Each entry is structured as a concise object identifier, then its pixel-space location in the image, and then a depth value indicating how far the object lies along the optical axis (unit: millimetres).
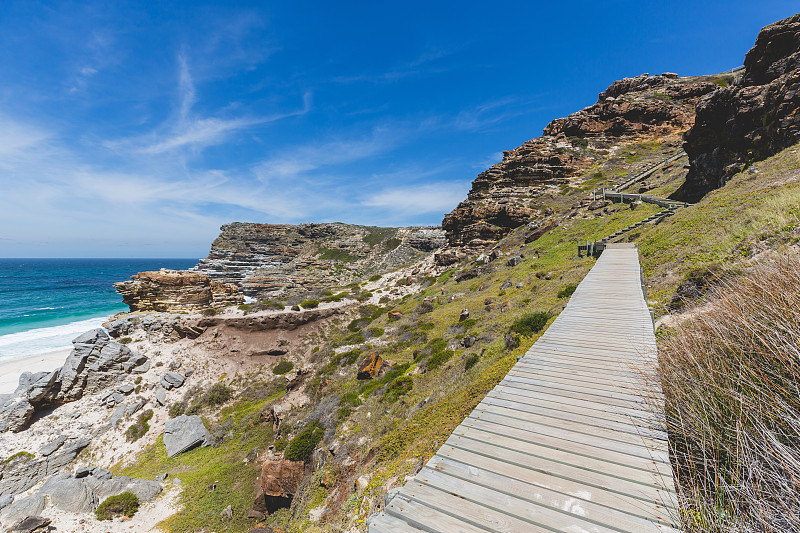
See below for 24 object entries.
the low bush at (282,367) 28031
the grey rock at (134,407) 22422
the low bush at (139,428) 20984
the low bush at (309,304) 35844
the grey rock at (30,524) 12984
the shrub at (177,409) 22781
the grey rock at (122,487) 15160
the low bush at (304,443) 13164
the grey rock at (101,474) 16391
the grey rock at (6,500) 15525
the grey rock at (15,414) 19766
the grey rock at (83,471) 16562
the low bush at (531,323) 12203
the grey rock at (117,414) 21734
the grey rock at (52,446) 19406
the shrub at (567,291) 15392
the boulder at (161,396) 23531
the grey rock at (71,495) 14336
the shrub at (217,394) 23984
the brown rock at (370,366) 17469
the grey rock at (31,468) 17441
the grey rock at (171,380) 24659
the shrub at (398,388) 13438
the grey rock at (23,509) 13406
